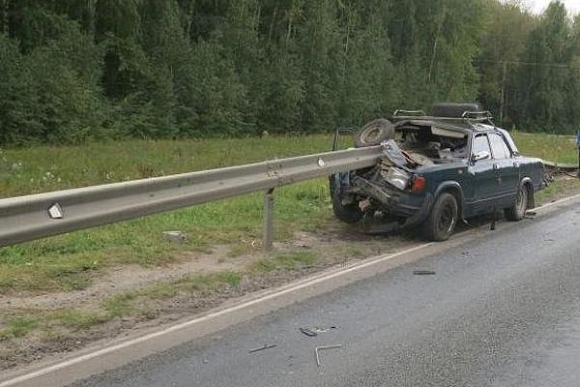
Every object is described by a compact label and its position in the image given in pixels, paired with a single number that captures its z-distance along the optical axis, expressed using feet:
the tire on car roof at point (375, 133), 34.64
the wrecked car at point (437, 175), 31.96
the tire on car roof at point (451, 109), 39.95
